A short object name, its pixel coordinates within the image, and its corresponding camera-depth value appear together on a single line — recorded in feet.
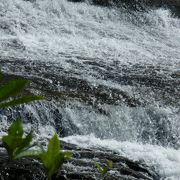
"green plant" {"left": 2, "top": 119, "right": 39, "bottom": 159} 13.97
